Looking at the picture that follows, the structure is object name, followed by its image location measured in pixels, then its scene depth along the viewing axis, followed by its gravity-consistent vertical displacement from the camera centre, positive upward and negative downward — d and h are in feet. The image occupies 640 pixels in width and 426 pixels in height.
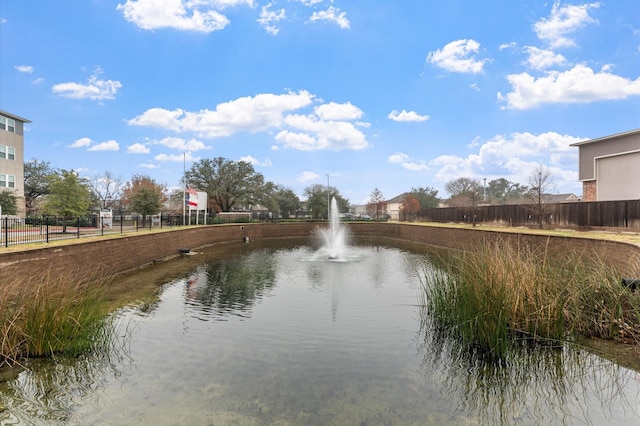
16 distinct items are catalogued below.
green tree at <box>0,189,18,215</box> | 107.04 +3.42
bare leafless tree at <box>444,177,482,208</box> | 249.75 +20.33
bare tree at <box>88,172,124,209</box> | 226.79 +12.27
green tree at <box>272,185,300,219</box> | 248.11 +9.49
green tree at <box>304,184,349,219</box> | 199.00 +5.80
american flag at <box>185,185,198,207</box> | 124.11 +5.83
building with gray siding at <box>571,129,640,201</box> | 91.09 +12.89
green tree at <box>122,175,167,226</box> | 110.63 +3.97
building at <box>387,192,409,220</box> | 336.59 +10.69
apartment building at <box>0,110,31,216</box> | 124.67 +21.21
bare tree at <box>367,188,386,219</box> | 263.90 +9.58
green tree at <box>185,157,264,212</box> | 190.80 +17.68
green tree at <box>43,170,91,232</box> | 81.46 +4.01
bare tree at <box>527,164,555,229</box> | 87.48 +2.51
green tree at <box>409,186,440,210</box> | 293.84 +14.57
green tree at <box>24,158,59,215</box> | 163.43 +14.28
